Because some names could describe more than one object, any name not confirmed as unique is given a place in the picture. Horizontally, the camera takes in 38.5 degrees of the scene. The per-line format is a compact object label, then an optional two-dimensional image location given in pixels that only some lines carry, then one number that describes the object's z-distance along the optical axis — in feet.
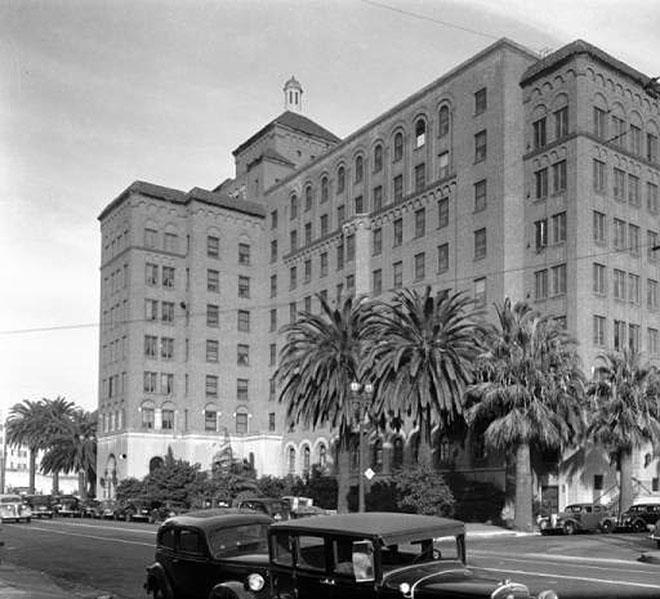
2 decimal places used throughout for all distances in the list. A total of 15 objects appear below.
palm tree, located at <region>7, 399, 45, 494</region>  313.53
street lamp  132.98
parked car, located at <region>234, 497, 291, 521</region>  129.08
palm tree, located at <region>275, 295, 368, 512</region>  161.99
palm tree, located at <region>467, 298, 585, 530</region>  144.66
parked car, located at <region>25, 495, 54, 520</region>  236.84
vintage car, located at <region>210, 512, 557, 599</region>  29.84
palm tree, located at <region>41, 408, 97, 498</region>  306.14
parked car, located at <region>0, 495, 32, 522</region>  191.01
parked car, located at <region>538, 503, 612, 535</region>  147.23
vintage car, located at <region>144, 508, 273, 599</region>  43.25
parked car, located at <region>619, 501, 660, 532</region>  146.61
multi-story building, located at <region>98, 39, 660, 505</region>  184.44
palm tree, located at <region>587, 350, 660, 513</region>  152.66
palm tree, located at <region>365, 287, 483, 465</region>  151.94
